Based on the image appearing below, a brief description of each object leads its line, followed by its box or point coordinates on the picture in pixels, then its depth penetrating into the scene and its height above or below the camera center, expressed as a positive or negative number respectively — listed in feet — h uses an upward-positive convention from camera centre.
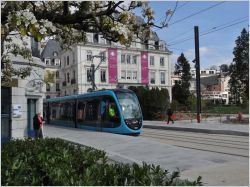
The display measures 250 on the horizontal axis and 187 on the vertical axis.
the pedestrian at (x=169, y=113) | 129.96 -0.93
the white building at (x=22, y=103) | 66.64 +1.44
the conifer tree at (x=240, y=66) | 328.49 +32.04
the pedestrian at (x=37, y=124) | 68.64 -1.92
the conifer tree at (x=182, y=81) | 324.80 +22.42
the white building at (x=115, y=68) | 259.39 +25.63
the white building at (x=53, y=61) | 304.91 +35.74
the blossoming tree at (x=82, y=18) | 16.00 +4.24
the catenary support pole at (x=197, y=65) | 121.80 +12.22
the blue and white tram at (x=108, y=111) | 80.79 -0.08
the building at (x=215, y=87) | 426.96 +25.03
